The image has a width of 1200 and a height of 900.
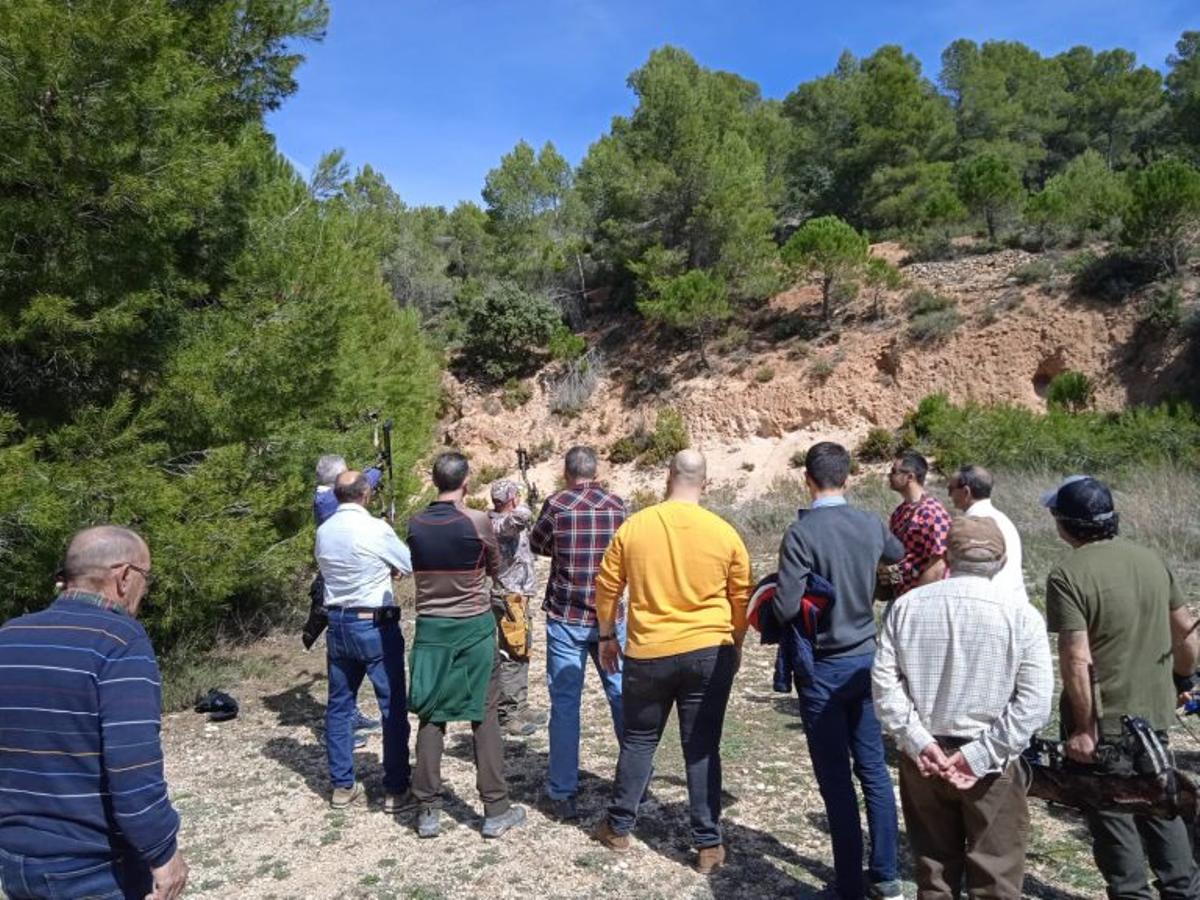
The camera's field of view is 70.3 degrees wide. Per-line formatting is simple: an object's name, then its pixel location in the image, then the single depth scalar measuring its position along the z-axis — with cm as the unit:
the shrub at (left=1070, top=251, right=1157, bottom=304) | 2059
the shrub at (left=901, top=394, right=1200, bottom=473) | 1453
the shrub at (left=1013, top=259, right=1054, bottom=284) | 2230
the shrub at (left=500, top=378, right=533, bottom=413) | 2845
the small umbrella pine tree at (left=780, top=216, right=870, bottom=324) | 2331
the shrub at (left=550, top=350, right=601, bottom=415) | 2767
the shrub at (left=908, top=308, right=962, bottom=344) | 2247
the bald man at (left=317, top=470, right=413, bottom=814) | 452
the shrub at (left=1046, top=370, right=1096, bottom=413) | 2019
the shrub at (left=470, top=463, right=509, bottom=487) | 2608
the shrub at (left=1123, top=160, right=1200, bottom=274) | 1855
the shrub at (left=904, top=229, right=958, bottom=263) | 2530
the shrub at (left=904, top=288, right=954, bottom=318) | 2313
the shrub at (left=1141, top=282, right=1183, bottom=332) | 1925
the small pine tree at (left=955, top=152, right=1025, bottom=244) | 2434
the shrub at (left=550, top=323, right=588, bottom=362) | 2831
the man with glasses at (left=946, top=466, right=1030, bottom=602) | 382
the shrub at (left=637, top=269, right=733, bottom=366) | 2459
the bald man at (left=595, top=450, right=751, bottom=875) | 360
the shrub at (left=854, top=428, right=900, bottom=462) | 2108
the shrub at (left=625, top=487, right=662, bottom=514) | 2042
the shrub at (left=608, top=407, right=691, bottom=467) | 2433
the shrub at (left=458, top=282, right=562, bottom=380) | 2866
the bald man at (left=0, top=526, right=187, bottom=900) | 217
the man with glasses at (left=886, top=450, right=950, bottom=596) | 369
